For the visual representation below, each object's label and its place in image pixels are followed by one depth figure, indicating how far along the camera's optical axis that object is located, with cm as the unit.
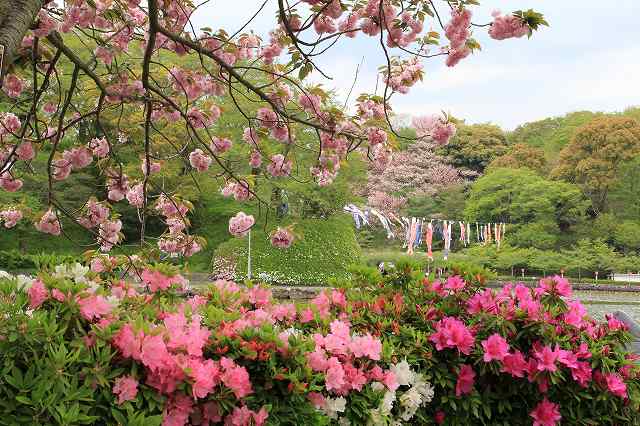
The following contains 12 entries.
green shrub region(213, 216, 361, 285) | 1736
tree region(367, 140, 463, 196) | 3275
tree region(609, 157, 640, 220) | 2328
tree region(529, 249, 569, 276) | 2186
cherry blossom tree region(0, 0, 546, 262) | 300
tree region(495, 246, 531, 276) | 2253
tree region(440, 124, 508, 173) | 3384
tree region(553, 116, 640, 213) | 2322
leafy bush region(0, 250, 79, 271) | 1551
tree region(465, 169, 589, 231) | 2309
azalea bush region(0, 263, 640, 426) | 158
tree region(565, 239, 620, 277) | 2184
